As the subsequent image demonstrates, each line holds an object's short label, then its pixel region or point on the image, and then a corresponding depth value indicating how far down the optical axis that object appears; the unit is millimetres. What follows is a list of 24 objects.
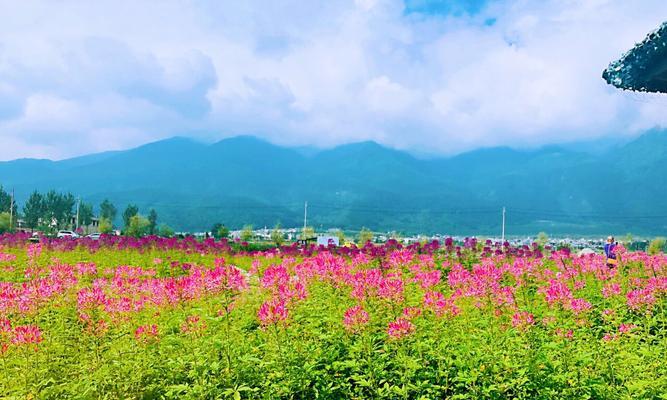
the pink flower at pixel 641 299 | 5699
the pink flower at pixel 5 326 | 3854
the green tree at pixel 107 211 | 77650
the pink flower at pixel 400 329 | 4172
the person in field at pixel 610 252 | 9500
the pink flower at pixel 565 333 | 4586
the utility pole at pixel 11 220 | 52644
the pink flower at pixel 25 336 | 3666
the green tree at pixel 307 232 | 62262
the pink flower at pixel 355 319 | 4246
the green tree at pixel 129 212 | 73812
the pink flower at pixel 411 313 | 4334
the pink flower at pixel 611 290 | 6504
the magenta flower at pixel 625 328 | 5195
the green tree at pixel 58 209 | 66938
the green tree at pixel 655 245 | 21773
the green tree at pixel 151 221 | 71788
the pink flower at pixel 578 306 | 5117
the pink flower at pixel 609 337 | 5013
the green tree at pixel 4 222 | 54972
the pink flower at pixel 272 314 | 4062
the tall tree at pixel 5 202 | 67875
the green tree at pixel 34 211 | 64312
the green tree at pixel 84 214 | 76125
